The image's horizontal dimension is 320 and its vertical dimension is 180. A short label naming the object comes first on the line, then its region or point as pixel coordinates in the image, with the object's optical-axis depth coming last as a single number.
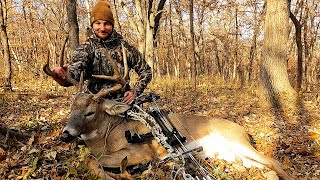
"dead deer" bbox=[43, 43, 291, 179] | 2.68
